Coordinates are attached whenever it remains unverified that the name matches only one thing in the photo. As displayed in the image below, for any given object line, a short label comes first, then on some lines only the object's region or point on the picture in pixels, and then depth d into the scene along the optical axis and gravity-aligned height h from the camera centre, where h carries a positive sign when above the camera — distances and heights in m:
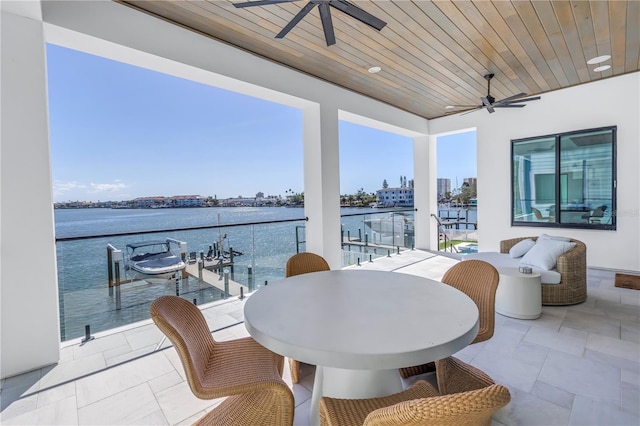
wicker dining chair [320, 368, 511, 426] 0.73 -0.53
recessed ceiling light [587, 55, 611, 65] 3.88 +1.83
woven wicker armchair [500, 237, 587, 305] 3.34 -0.98
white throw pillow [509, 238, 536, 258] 4.00 -0.68
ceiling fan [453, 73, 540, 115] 4.33 +1.44
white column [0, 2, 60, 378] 2.18 +0.02
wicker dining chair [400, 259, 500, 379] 1.97 -0.62
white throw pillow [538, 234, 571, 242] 3.74 -0.53
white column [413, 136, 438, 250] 6.92 +0.26
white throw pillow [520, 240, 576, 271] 3.47 -0.68
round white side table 3.07 -1.02
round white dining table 1.06 -0.52
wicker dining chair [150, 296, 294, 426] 1.29 -0.83
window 4.74 +0.30
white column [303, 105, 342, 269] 4.33 +0.33
